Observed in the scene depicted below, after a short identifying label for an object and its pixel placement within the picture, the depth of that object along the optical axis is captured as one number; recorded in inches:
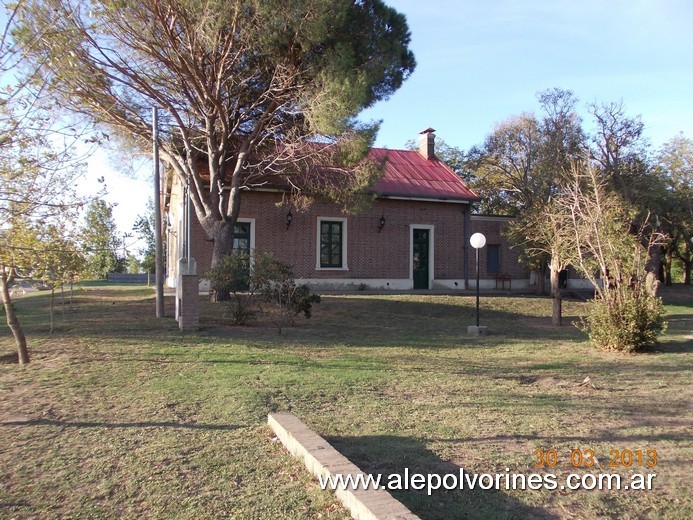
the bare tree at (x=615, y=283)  416.2
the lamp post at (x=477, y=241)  551.5
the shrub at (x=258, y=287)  483.2
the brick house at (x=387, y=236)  839.1
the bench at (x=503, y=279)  1022.4
